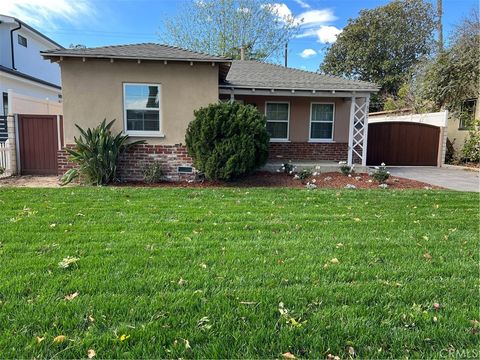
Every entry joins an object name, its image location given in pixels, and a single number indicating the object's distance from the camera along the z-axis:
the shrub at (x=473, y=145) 14.33
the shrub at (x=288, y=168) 10.68
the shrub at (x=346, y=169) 10.57
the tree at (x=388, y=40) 27.06
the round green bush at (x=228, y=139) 8.53
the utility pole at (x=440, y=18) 22.78
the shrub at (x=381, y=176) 9.45
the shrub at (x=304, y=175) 9.50
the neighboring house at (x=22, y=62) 15.16
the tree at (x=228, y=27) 22.81
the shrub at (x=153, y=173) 9.48
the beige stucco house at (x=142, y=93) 9.52
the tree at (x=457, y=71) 14.34
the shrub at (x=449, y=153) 15.59
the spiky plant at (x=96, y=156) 8.98
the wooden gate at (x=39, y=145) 10.52
